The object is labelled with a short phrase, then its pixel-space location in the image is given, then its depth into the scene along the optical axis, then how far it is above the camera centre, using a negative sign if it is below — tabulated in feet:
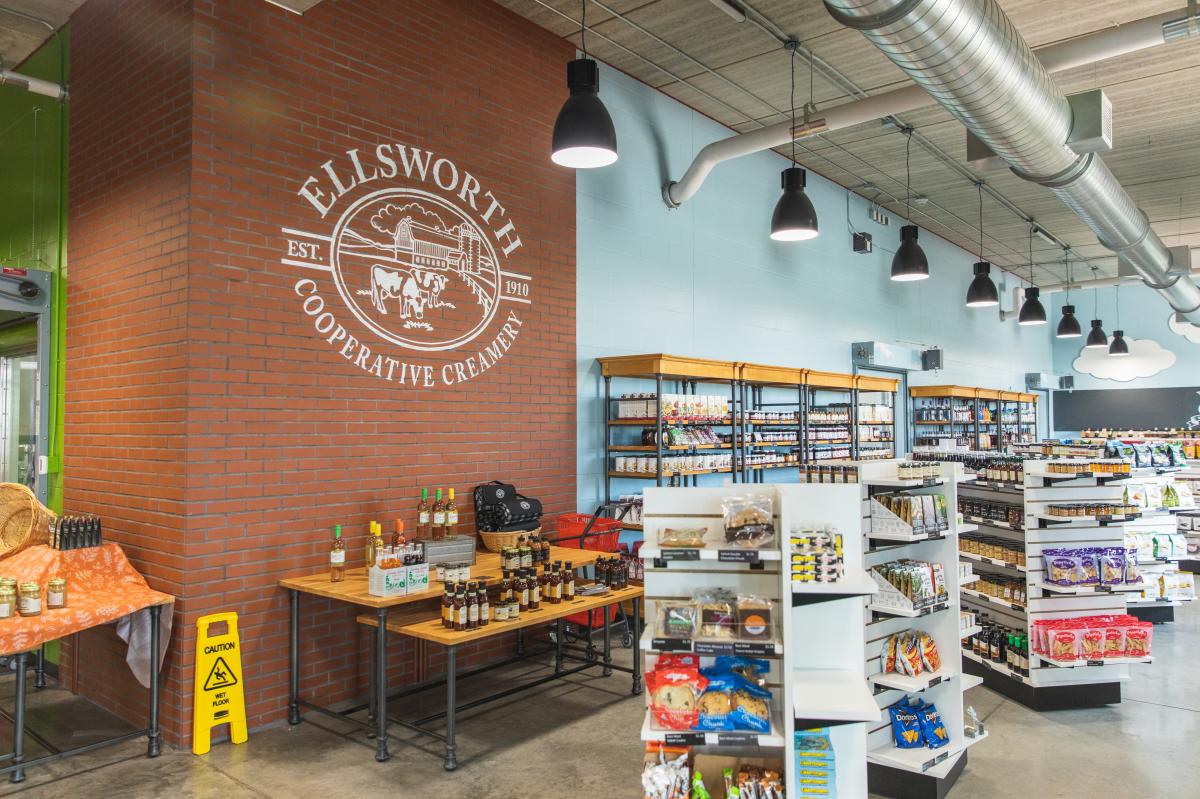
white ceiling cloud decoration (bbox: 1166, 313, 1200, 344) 54.85 +6.80
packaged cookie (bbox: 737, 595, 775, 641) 9.24 -2.29
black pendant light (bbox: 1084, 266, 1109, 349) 46.37 +5.45
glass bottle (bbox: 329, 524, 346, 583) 14.47 -2.41
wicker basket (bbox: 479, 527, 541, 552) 17.61 -2.52
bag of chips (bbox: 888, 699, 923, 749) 12.44 -4.83
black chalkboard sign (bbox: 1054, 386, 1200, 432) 55.77 +1.36
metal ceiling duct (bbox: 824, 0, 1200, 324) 11.29 +6.09
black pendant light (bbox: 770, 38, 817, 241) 20.01 +5.55
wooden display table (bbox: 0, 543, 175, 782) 12.37 -2.98
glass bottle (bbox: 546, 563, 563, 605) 15.05 -3.04
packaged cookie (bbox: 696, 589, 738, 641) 9.27 -2.31
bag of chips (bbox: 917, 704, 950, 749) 12.49 -4.88
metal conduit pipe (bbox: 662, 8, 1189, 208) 16.87 +8.46
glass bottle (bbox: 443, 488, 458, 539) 16.76 -1.90
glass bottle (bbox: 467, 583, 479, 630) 13.25 -3.07
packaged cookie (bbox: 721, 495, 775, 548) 9.50 -1.17
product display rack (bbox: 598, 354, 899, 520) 21.68 +0.46
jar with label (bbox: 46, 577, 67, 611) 13.07 -2.76
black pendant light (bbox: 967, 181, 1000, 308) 31.65 +5.61
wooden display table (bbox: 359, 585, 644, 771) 12.78 -3.44
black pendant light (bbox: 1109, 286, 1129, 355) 47.96 +5.06
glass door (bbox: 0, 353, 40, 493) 19.01 +0.32
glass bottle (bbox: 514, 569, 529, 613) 14.48 -3.06
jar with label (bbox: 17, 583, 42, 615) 12.67 -2.78
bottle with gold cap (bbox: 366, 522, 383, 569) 14.82 -2.23
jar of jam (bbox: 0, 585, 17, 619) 12.55 -2.77
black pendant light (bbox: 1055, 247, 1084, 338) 43.09 +5.62
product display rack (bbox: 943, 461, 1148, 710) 16.39 -3.64
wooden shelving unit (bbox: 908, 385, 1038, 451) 41.24 +0.68
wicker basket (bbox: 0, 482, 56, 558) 15.17 -1.76
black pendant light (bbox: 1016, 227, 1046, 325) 37.01 +5.65
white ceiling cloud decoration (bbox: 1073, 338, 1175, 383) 56.75 +4.85
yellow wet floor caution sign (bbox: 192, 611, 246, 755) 13.55 -4.52
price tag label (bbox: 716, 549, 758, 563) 9.20 -1.51
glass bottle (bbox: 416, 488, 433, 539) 16.38 -1.92
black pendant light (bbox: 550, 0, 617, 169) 14.52 +5.69
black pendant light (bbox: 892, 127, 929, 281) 26.31 +5.68
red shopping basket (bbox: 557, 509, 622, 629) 19.51 -2.72
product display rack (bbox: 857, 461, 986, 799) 12.09 -3.78
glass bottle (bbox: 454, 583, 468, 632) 13.12 -3.09
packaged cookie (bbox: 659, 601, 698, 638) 9.29 -2.33
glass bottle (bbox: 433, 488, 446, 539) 16.72 -1.92
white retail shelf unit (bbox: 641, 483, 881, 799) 9.04 -2.45
